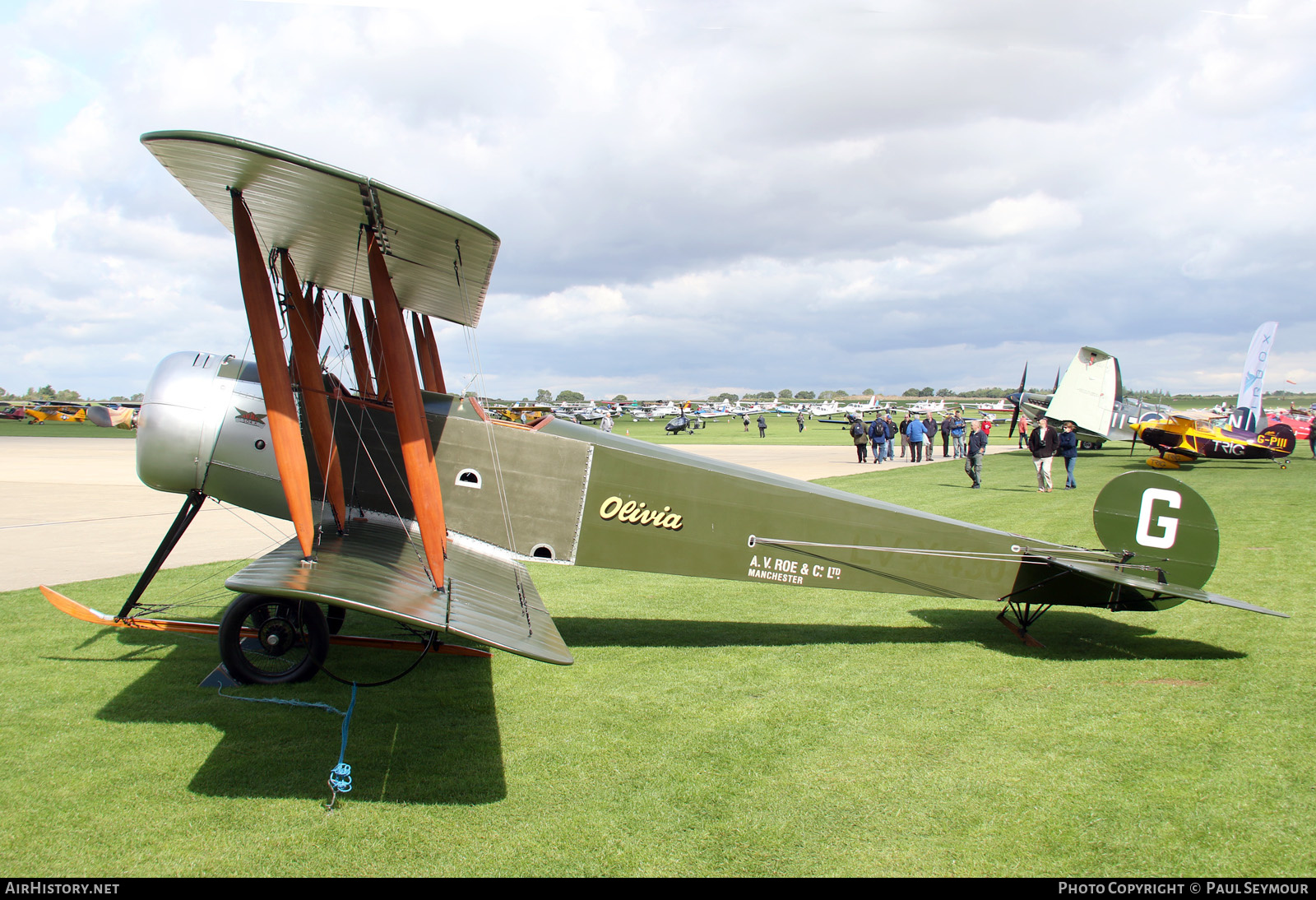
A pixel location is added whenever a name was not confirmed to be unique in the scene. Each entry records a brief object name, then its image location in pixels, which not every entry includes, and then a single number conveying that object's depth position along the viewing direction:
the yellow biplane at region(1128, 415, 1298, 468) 24.36
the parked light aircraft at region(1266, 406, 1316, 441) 37.97
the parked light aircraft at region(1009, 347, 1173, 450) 27.31
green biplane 5.50
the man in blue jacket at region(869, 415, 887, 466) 28.14
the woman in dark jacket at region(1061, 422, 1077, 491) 19.17
